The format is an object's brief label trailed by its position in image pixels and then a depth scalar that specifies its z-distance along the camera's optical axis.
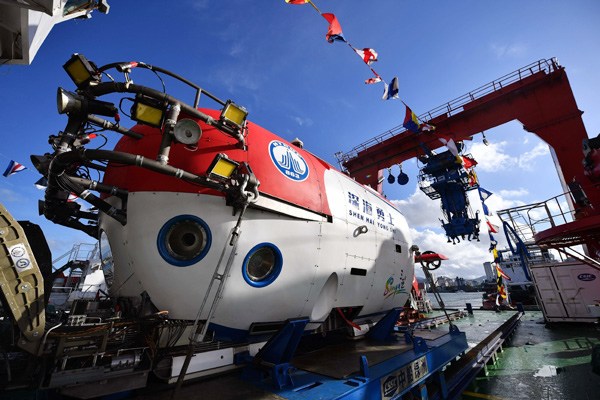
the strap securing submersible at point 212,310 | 2.35
